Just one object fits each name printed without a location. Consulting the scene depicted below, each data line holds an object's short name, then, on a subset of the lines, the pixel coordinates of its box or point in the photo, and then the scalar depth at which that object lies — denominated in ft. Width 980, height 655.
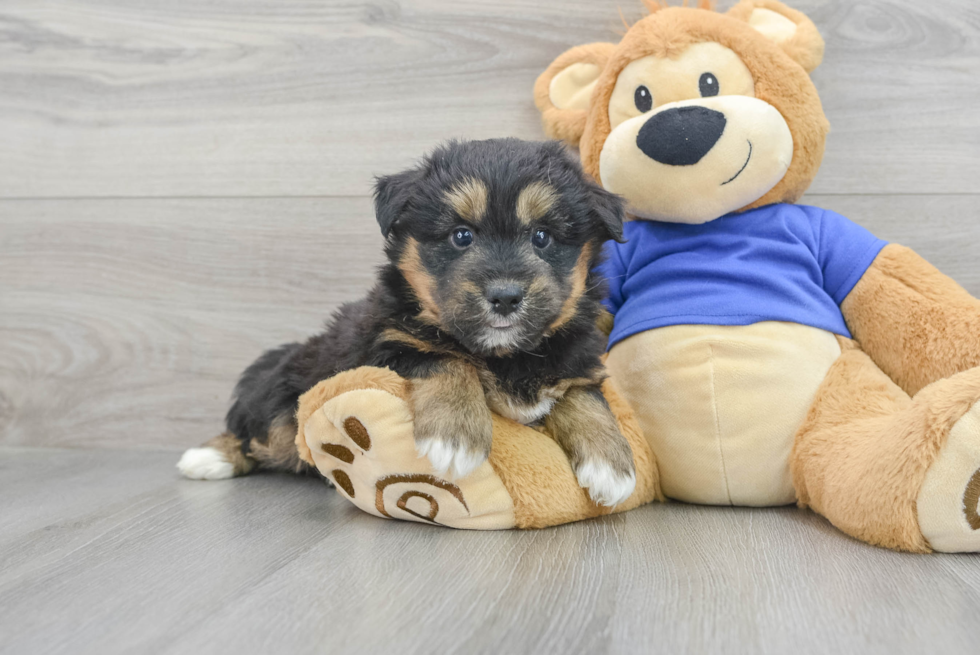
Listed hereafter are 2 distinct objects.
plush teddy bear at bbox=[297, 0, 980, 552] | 1.73
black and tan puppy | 1.64
